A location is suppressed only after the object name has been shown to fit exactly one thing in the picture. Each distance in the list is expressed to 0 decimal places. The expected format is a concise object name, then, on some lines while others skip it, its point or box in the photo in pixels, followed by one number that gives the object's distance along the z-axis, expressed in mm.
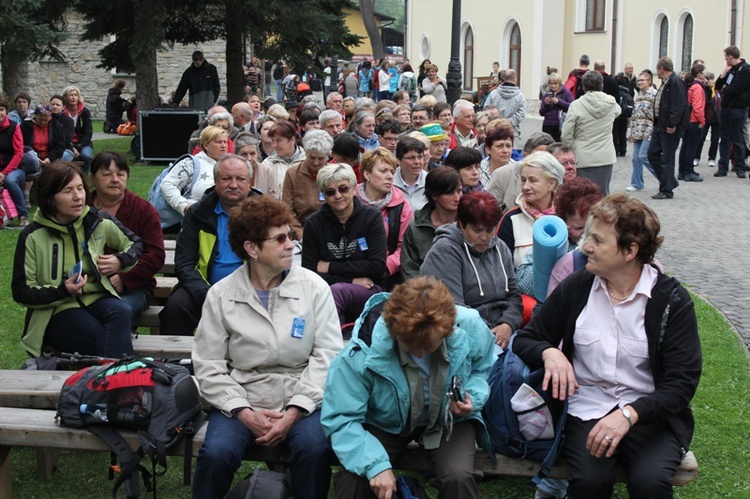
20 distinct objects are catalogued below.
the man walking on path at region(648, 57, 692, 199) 15219
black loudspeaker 19281
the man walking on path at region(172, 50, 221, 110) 22188
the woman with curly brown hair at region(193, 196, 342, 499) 4406
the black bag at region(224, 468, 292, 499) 4141
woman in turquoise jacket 4039
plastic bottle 4516
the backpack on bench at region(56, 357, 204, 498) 4457
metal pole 21562
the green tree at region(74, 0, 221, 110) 20000
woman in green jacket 5590
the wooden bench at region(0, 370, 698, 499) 4430
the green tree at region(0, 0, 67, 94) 15102
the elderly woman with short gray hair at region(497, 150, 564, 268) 6211
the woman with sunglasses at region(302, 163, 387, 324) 6582
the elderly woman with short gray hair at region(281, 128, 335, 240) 8219
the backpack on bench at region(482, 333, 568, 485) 4297
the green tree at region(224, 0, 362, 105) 20453
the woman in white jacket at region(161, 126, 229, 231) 8531
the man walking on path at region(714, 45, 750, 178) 17031
